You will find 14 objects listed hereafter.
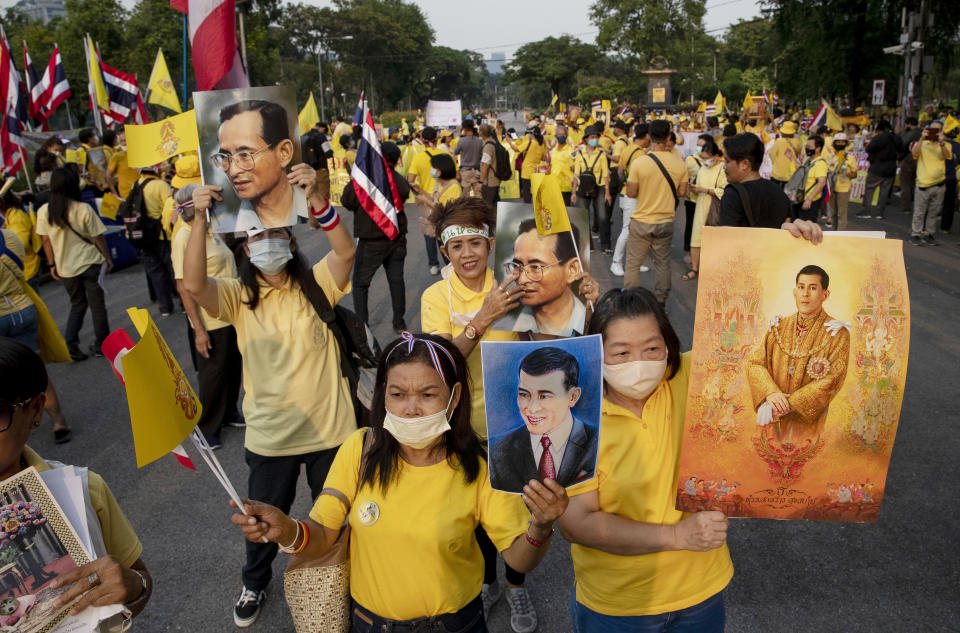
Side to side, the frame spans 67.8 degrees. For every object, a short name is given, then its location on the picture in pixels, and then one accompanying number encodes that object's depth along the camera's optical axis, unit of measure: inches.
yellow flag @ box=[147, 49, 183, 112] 349.1
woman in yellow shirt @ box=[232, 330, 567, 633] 78.5
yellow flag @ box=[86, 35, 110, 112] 550.5
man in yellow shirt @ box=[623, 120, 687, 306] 286.7
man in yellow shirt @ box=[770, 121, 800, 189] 448.5
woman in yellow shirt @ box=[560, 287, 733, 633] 75.9
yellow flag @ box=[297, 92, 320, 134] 570.9
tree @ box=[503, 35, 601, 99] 3457.2
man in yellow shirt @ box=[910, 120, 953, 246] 434.3
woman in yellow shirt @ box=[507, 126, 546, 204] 524.7
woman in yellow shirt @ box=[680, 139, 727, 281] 332.8
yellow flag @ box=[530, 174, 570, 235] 111.1
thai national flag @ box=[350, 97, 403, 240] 165.2
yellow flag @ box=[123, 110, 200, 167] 123.6
